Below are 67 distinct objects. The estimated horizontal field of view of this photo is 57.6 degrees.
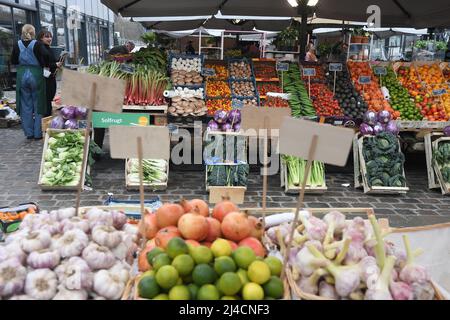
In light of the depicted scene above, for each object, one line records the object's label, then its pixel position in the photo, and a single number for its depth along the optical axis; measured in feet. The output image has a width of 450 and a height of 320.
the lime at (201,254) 6.21
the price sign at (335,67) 23.53
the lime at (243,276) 6.07
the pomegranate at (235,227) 7.05
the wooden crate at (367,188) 18.90
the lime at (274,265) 6.49
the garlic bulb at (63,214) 7.95
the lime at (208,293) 5.82
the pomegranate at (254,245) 6.92
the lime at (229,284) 5.80
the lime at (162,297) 5.89
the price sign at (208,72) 23.35
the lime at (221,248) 6.44
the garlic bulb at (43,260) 6.36
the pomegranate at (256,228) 7.42
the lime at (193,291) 5.96
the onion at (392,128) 19.98
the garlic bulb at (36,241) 6.64
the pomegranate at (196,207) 7.60
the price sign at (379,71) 24.09
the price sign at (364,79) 23.13
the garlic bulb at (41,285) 6.01
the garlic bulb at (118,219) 8.22
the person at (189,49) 55.42
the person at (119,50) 38.34
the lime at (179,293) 5.79
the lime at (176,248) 6.22
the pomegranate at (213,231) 7.20
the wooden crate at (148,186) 18.74
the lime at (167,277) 5.85
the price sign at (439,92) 22.74
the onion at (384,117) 20.17
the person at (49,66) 25.81
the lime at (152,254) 6.49
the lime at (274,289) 6.07
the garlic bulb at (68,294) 5.99
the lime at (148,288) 5.91
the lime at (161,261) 6.10
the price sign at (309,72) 22.98
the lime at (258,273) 6.05
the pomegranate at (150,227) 7.76
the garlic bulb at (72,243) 6.62
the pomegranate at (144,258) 6.91
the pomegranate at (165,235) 6.85
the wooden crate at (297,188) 18.92
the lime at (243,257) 6.24
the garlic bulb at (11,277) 5.98
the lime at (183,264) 6.00
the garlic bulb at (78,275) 6.12
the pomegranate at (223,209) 7.57
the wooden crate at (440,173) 19.42
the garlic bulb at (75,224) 7.29
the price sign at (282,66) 24.06
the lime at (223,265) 6.05
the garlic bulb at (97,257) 6.56
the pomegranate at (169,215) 7.46
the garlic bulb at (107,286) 6.26
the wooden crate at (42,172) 18.19
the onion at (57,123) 19.38
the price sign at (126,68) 22.04
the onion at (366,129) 19.89
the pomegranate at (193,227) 6.86
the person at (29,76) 25.11
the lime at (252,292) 5.85
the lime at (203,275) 5.95
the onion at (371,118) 20.29
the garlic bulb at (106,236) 7.04
